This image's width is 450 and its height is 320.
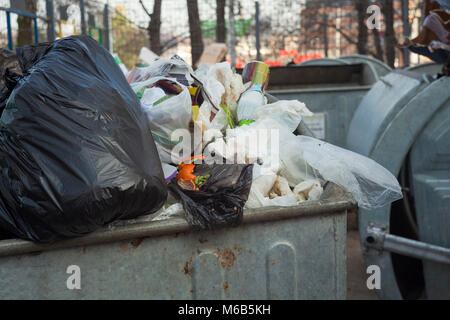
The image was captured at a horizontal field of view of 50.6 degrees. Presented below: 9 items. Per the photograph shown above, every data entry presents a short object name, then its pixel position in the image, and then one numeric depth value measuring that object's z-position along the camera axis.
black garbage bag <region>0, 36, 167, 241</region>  1.34
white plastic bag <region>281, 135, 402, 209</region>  1.76
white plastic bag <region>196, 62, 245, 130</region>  2.09
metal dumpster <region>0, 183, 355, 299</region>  1.38
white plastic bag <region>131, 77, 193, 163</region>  1.81
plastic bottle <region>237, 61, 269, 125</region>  2.24
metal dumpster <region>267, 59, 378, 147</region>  5.34
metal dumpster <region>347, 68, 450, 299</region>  2.65
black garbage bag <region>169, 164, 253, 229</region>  1.50
